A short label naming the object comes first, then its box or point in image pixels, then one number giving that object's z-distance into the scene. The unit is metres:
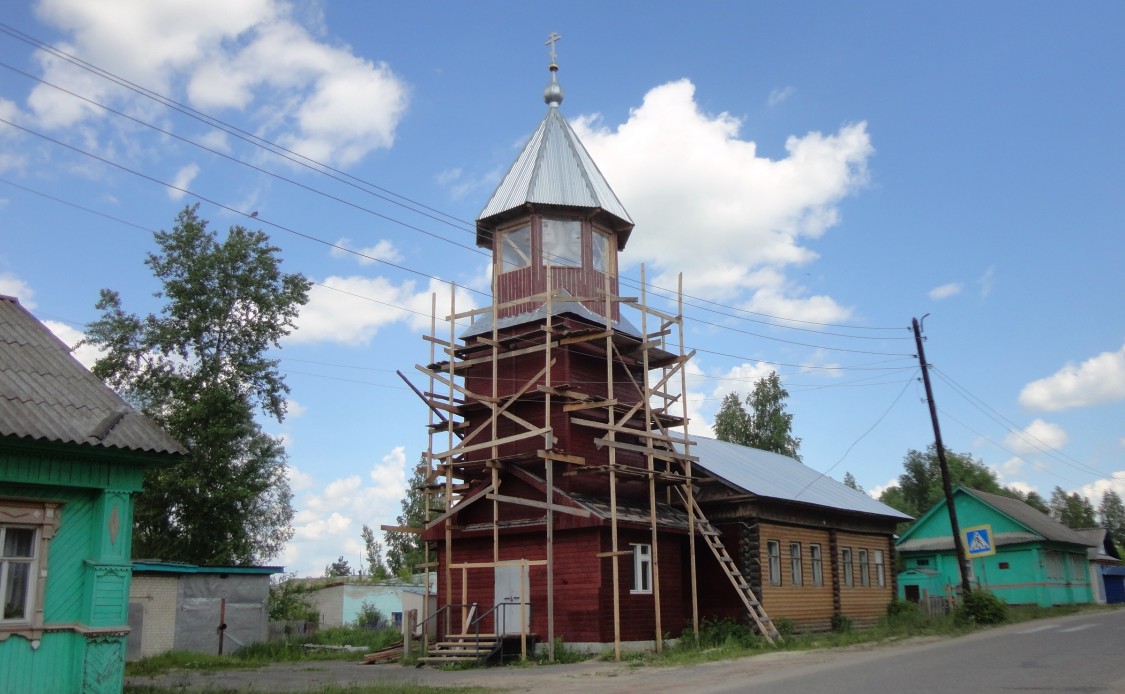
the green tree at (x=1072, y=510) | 99.38
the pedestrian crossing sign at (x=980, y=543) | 30.97
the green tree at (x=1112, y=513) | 105.31
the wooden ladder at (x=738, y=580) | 25.72
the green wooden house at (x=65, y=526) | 14.07
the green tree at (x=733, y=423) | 58.47
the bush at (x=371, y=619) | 47.88
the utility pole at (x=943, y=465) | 33.16
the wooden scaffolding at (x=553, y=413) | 24.38
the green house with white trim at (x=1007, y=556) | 46.22
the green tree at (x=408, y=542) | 61.31
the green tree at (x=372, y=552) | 87.12
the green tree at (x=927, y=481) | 83.88
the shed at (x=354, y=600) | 52.94
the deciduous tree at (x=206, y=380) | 35.97
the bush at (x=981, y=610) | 31.59
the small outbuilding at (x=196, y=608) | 26.72
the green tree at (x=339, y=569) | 98.09
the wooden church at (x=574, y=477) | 23.94
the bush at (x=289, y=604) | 42.72
